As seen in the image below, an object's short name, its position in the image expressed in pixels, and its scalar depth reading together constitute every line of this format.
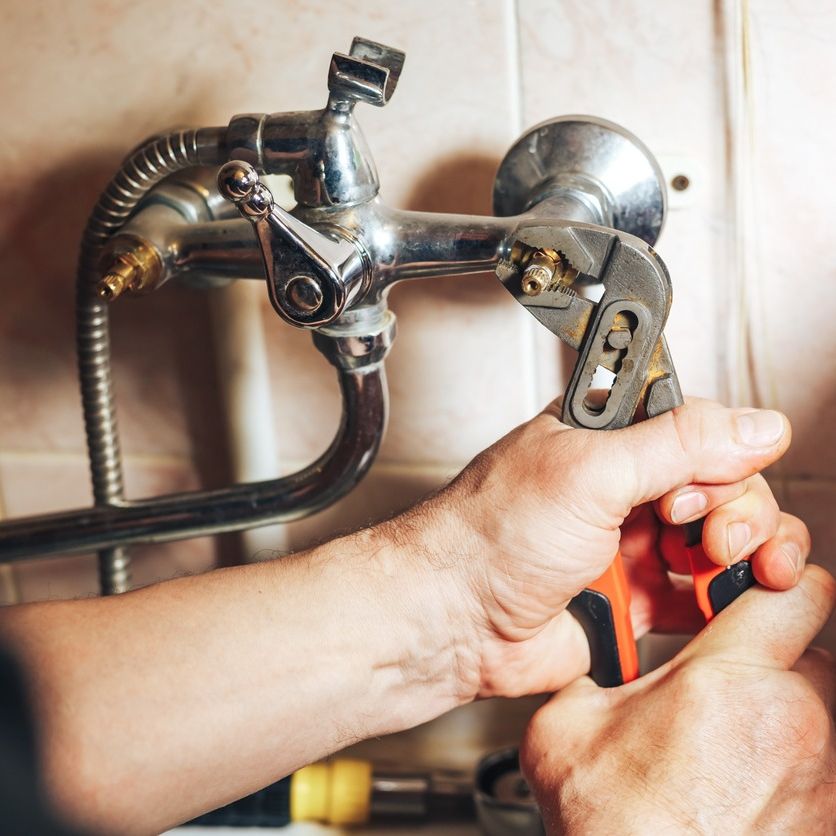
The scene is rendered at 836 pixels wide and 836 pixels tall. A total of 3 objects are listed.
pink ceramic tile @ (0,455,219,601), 0.67
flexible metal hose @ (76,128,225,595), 0.47
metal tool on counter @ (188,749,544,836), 0.62
